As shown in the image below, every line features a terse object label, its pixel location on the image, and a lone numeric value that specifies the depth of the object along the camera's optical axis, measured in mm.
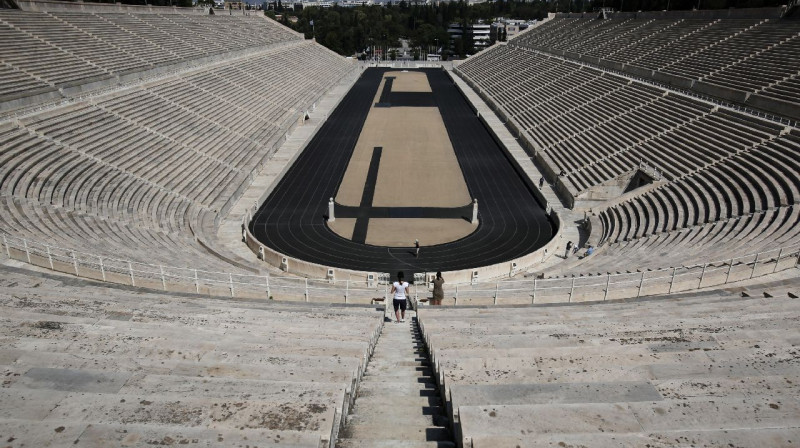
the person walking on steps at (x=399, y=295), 11094
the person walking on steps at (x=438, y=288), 12477
